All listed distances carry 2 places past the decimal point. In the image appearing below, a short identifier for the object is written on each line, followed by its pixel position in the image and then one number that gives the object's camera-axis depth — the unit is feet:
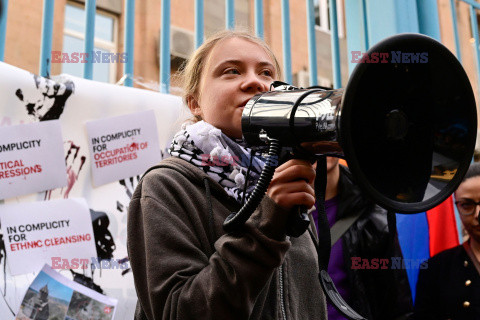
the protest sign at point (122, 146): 4.74
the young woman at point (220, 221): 2.51
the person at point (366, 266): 4.83
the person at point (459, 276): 5.27
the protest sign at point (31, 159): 4.30
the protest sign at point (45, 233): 4.16
